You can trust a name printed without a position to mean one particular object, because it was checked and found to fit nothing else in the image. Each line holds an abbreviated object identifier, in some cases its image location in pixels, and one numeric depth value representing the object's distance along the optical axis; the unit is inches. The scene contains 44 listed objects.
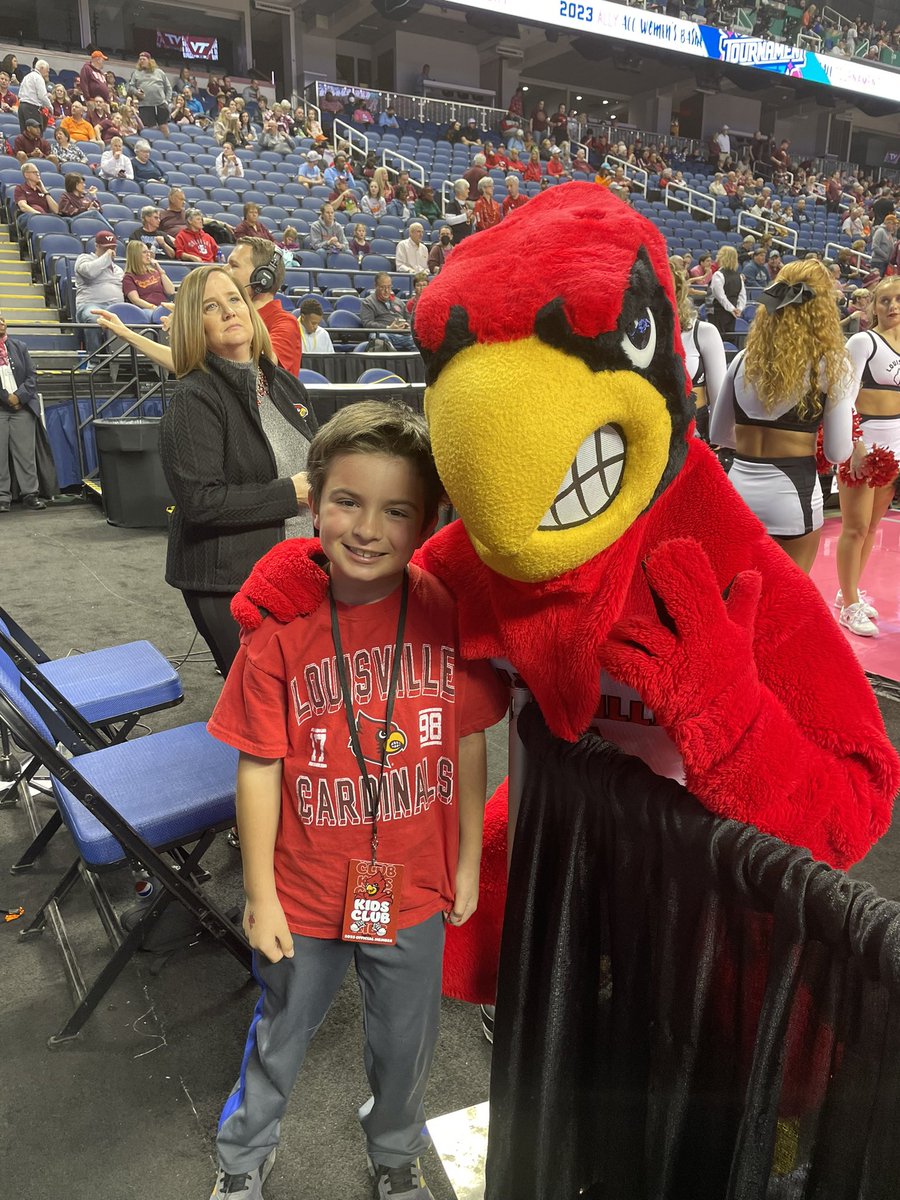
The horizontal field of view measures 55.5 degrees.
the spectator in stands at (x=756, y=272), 582.9
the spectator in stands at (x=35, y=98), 419.8
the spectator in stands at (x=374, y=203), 504.1
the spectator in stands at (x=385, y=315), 346.6
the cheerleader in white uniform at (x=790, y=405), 112.2
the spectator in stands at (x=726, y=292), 292.8
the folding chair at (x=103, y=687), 92.4
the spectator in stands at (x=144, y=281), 283.8
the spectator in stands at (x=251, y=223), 372.8
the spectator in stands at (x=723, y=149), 878.4
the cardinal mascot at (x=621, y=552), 25.5
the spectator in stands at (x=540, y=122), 802.8
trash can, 231.6
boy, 45.3
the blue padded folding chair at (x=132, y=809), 64.6
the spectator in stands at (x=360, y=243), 451.8
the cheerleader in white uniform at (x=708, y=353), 140.6
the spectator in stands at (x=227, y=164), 472.1
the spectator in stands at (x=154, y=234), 339.3
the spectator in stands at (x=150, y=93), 520.1
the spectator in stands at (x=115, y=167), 415.2
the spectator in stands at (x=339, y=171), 541.2
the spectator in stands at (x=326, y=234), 432.1
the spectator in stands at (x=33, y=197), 362.9
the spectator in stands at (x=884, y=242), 573.1
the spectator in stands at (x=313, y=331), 268.2
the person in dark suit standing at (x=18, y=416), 252.8
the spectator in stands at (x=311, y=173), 508.1
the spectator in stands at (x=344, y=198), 484.1
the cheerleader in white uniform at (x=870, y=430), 145.6
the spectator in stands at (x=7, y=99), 466.0
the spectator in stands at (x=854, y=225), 773.3
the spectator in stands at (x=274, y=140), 551.2
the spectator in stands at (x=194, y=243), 342.0
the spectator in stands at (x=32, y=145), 401.1
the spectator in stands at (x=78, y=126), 445.1
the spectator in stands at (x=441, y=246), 397.4
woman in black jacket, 80.2
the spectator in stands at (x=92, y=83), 503.5
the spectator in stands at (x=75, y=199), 355.3
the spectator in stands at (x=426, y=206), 518.7
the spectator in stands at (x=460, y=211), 393.1
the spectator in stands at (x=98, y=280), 293.9
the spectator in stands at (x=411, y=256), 428.1
